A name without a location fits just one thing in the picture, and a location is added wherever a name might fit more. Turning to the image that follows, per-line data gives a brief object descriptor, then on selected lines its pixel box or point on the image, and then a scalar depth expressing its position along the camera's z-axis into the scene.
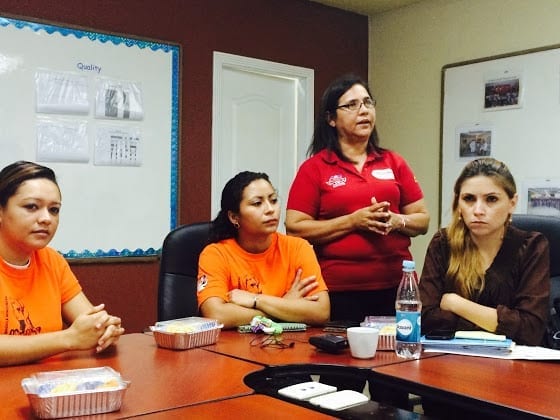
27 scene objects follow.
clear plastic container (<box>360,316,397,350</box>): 1.87
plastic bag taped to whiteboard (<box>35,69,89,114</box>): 3.48
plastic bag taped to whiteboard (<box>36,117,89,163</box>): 3.49
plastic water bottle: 1.77
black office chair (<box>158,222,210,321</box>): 2.42
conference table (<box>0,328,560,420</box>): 1.32
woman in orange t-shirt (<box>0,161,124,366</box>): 1.79
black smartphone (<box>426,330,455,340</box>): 1.90
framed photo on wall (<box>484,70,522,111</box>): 4.04
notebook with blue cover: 1.79
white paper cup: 1.75
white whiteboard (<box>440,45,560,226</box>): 3.89
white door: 4.18
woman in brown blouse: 2.03
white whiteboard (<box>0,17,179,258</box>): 3.41
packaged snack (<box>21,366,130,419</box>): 1.23
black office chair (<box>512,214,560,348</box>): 2.20
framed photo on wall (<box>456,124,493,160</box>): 4.21
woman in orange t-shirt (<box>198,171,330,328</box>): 2.22
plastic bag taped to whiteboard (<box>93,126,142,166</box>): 3.67
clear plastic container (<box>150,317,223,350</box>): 1.86
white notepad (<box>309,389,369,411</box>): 1.37
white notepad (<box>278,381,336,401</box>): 1.42
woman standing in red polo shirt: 2.62
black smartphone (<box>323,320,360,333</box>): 2.14
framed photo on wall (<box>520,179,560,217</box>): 3.83
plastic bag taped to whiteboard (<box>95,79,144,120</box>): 3.68
